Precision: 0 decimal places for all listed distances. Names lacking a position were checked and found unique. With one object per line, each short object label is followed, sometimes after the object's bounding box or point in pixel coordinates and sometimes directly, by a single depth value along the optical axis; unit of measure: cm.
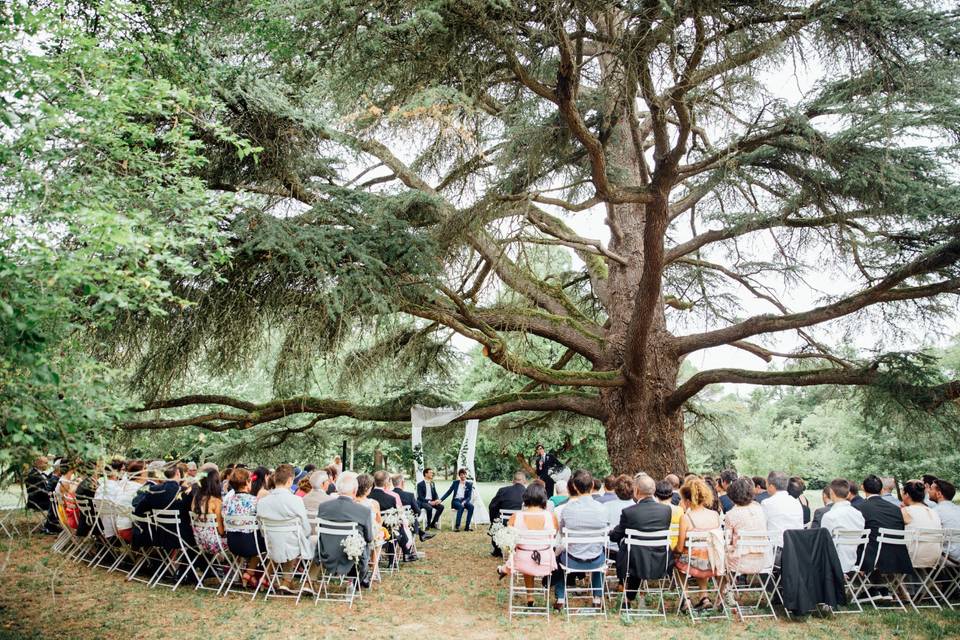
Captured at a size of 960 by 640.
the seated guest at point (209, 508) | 695
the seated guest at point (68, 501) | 820
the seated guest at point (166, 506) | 702
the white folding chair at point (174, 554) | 687
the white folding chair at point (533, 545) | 621
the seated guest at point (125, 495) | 761
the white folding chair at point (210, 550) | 688
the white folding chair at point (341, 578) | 656
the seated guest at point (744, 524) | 617
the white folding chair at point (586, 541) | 611
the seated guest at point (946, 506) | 654
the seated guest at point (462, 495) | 1282
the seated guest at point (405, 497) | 951
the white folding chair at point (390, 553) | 834
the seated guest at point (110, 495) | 771
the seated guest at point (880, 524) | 649
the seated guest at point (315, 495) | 784
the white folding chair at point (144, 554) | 719
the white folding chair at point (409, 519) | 901
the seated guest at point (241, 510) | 668
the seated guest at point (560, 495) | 797
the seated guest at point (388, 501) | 861
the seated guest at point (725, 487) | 827
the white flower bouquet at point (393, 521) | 823
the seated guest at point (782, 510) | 672
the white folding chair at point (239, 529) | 665
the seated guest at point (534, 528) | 625
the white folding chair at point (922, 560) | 642
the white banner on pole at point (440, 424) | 1167
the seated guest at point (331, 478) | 887
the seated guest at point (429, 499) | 1227
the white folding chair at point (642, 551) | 612
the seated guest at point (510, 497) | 927
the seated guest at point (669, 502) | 636
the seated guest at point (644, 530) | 620
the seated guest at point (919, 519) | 646
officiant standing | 1299
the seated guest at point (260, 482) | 716
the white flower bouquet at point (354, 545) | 642
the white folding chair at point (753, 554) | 613
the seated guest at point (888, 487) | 807
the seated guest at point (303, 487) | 920
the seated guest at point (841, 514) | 671
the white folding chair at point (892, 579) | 639
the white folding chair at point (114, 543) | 728
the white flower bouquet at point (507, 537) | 606
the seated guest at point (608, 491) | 779
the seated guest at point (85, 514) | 793
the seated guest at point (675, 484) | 788
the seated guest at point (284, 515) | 650
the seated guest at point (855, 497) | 719
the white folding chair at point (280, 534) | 651
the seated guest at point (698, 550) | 624
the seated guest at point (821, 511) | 705
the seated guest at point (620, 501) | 737
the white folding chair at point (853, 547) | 639
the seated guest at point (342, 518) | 666
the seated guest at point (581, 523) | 621
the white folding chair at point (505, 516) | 859
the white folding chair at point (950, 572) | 646
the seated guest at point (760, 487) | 876
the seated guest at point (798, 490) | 796
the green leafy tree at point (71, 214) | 326
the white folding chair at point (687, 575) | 609
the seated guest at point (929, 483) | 736
